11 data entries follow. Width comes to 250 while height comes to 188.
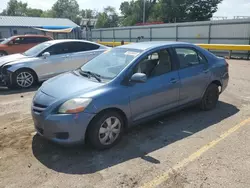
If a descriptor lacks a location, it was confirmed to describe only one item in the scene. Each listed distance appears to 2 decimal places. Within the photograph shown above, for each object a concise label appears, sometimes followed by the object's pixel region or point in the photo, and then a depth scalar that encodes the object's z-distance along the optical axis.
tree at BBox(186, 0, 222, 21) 55.38
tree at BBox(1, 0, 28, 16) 101.56
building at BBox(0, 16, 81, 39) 37.22
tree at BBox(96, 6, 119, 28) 70.69
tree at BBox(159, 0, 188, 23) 54.69
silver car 7.76
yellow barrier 14.73
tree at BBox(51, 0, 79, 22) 104.38
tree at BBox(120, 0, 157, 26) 63.80
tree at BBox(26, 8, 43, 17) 107.49
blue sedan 3.49
